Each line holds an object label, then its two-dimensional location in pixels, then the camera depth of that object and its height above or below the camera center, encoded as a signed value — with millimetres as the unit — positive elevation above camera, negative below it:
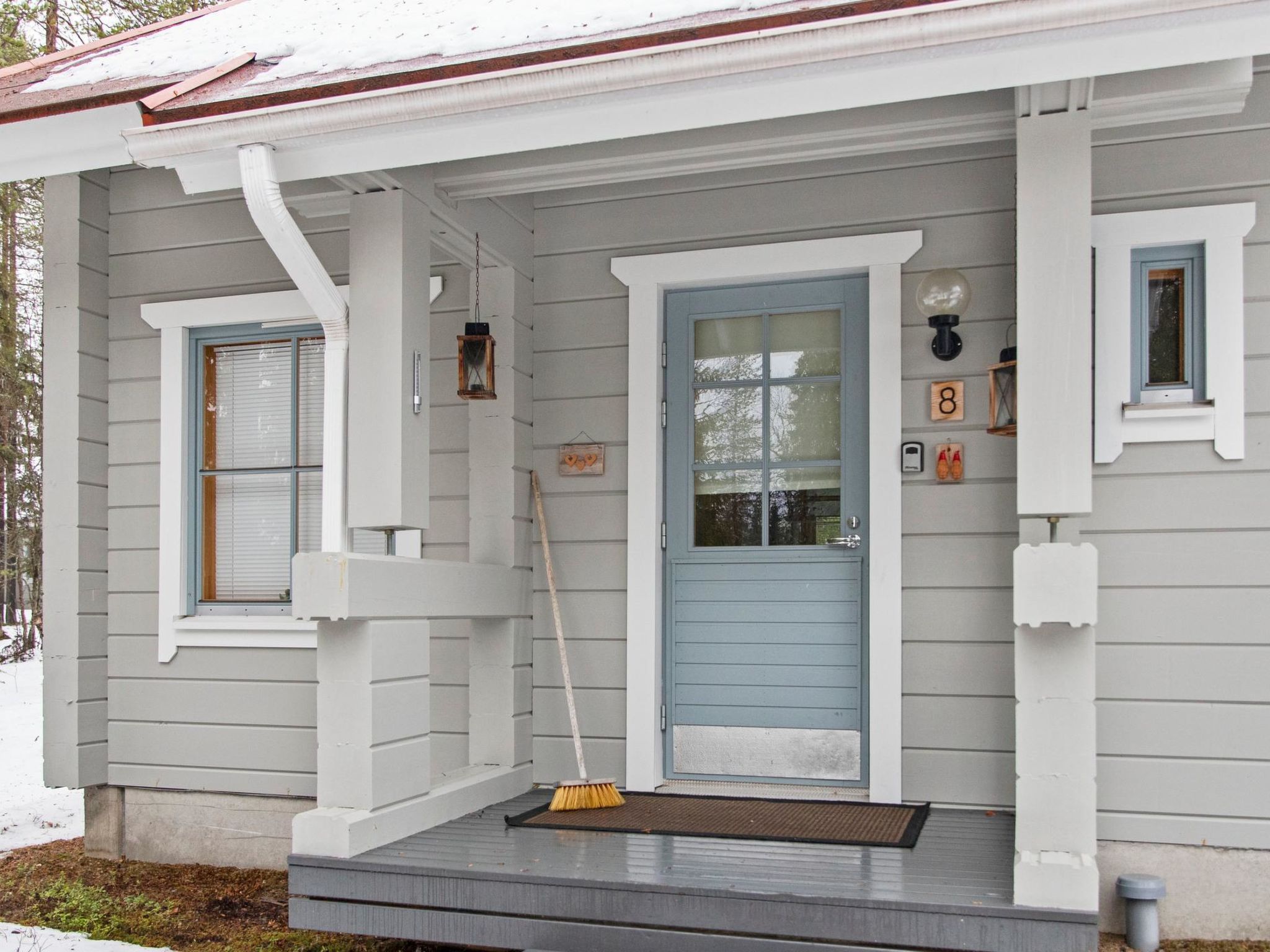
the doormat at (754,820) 3375 -1091
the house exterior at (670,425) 2777 +204
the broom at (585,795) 3793 -1077
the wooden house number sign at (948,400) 3789 +288
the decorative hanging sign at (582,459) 4230 +87
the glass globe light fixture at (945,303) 3689 +607
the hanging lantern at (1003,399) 3363 +266
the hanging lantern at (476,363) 3984 +424
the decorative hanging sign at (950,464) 3777 +72
